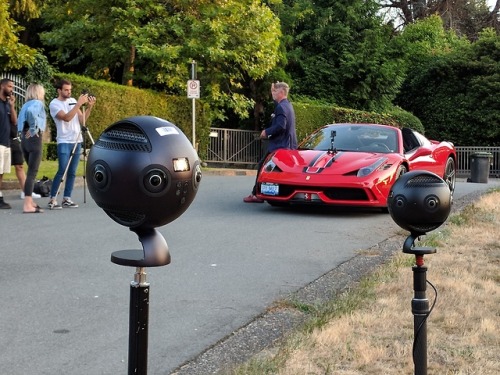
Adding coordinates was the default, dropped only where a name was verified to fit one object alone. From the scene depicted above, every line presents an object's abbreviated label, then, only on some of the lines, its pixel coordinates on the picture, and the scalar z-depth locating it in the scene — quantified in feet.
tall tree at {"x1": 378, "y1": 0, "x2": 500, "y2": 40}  160.45
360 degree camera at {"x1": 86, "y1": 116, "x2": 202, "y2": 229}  7.33
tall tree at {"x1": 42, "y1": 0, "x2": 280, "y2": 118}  77.61
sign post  66.22
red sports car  32.45
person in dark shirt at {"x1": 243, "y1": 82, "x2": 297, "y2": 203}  37.11
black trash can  75.92
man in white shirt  33.32
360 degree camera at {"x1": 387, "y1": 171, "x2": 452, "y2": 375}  9.95
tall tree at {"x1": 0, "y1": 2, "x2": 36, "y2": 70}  46.80
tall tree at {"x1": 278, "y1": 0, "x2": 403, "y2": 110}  112.06
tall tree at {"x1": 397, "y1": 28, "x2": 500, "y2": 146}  120.67
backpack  37.86
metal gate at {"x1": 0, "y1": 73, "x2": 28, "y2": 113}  65.57
